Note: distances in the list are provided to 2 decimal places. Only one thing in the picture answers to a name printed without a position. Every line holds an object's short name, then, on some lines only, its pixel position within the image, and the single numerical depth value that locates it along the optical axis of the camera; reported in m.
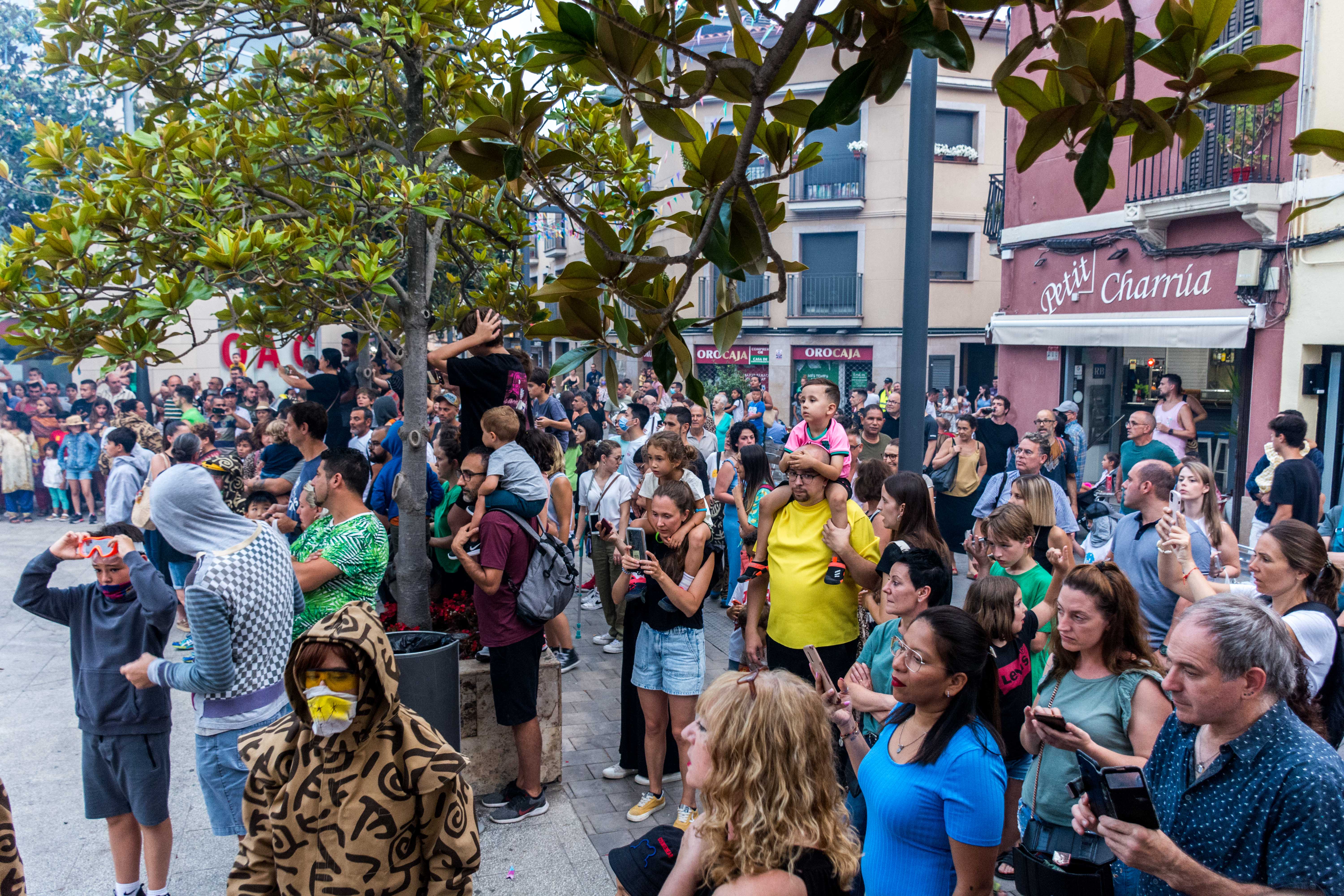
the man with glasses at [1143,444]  7.83
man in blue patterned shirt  2.13
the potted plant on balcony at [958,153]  27.45
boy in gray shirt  4.86
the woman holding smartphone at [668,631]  4.76
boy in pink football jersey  4.62
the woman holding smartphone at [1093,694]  3.10
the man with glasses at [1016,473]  7.39
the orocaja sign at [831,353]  29.20
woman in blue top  2.64
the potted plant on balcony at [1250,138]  11.23
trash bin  4.38
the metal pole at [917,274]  5.51
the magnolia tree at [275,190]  3.87
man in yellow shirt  4.59
